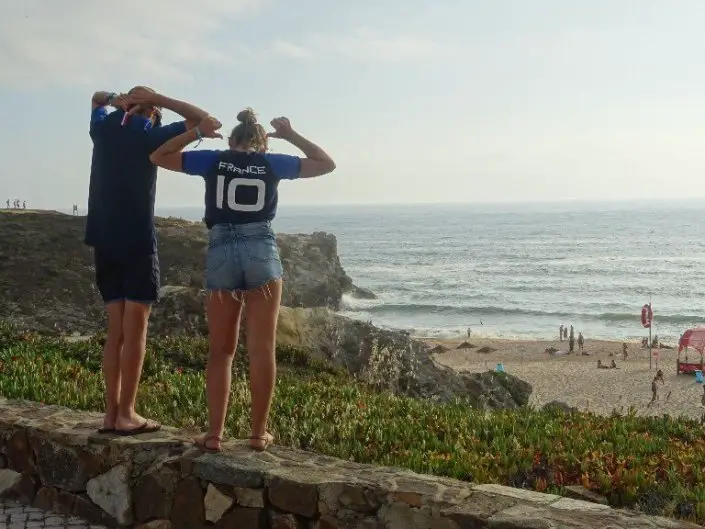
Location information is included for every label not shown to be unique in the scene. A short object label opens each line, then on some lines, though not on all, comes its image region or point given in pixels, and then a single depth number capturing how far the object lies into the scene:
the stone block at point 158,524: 4.65
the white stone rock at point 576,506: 3.73
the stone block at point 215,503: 4.42
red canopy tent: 34.25
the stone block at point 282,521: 4.20
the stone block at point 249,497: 4.31
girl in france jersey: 4.39
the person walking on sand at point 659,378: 31.69
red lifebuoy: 40.17
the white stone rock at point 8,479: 5.48
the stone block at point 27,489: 5.39
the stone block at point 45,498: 5.27
